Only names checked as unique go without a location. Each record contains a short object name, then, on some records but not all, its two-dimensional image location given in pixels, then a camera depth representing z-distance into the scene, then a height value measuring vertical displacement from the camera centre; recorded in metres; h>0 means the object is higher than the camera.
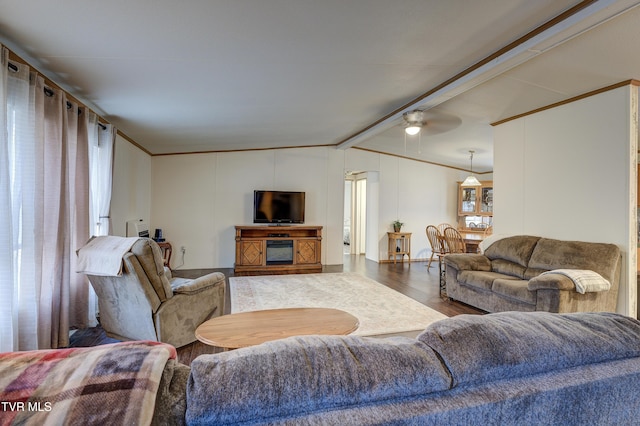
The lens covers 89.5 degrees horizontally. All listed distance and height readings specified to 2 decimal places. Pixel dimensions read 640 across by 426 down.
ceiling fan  4.15 +1.40
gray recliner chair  2.49 -0.76
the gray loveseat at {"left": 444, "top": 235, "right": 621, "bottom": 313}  3.06 -0.68
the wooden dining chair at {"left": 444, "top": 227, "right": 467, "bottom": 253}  6.36 -0.55
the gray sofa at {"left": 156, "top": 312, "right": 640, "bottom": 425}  0.58 -0.34
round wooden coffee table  1.99 -0.78
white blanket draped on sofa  2.97 -0.61
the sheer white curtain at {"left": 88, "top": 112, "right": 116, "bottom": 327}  3.41 +0.40
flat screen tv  6.43 +0.10
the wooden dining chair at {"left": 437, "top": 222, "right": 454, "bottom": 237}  7.90 -0.31
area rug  3.48 -1.16
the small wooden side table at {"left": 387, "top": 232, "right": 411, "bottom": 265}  7.54 -0.74
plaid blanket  0.51 -0.30
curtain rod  2.11 +0.93
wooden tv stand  6.01 -0.73
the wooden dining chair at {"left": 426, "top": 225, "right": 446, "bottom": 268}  6.60 -0.59
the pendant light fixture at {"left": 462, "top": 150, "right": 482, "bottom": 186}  6.66 +0.68
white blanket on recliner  2.41 -0.36
